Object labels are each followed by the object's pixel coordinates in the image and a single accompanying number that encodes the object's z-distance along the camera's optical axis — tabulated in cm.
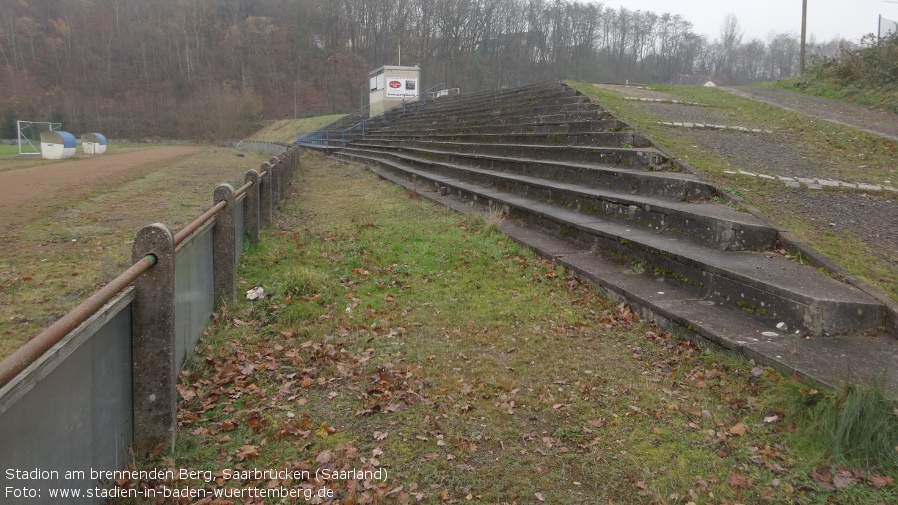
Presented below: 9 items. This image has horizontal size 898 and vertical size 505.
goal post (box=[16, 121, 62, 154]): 4131
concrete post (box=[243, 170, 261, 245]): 855
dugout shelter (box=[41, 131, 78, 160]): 3309
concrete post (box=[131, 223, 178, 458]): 327
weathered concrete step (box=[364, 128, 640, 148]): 987
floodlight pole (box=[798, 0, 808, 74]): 2690
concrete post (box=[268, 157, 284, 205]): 1230
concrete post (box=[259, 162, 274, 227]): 1010
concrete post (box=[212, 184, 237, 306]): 607
